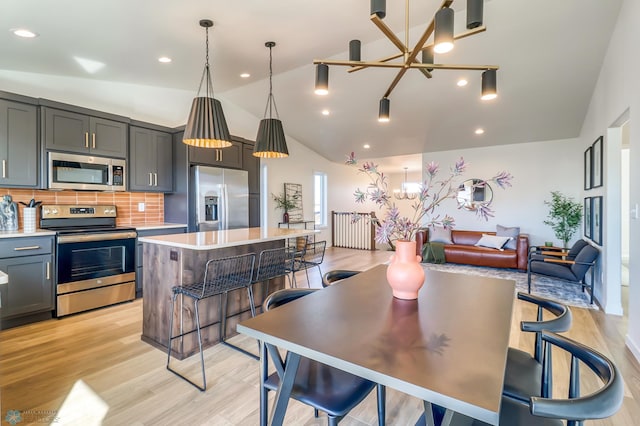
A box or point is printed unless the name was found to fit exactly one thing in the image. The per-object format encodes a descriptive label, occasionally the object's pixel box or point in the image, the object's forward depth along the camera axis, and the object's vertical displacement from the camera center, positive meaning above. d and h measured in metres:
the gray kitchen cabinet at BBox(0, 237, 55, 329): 2.98 -0.69
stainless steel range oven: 3.33 -0.53
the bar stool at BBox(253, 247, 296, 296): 2.84 -0.50
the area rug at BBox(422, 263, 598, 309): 4.13 -1.13
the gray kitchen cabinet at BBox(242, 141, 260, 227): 5.33 +0.56
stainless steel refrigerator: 4.49 +0.20
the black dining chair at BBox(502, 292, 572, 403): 1.29 -0.74
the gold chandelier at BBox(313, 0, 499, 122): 1.51 +0.97
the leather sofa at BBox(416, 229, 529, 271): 5.67 -0.76
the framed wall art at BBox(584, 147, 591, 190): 4.75 +0.70
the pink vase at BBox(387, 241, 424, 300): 1.50 -0.29
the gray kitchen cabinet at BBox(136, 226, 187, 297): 3.94 -0.45
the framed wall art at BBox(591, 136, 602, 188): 3.98 +0.67
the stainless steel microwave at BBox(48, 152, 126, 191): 3.48 +0.47
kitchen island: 2.56 -0.63
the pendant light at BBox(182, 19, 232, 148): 2.73 +0.79
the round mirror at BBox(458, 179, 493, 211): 6.64 +0.43
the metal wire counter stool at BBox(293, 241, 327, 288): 3.34 -0.92
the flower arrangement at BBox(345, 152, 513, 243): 1.43 +0.03
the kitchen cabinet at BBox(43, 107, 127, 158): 3.42 +0.93
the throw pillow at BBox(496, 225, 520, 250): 5.94 -0.41
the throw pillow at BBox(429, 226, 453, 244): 6.64 -0.51
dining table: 0.82 -0.45
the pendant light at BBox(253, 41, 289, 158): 3.41 +0.82
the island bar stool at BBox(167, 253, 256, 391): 2.33 -0.60
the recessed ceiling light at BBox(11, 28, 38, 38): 2.71 +1.59
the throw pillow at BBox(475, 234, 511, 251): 5.95 -0.57
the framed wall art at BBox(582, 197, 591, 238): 4.57 -0.07
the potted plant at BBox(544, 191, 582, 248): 5.63 -0.06
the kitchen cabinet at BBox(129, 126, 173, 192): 4.17 +0.73
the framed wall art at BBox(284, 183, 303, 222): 7.21 +0.33
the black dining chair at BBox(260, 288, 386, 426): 1.18 -0.72
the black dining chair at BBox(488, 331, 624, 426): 0.80 -0.51
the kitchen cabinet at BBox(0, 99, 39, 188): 3.12 +0.70
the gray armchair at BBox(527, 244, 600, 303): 3.89 -0.73
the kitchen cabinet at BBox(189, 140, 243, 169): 4.50 +0.87
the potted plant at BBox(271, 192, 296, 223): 6.96 +0.18
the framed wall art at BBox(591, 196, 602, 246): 3.86 -0.09
